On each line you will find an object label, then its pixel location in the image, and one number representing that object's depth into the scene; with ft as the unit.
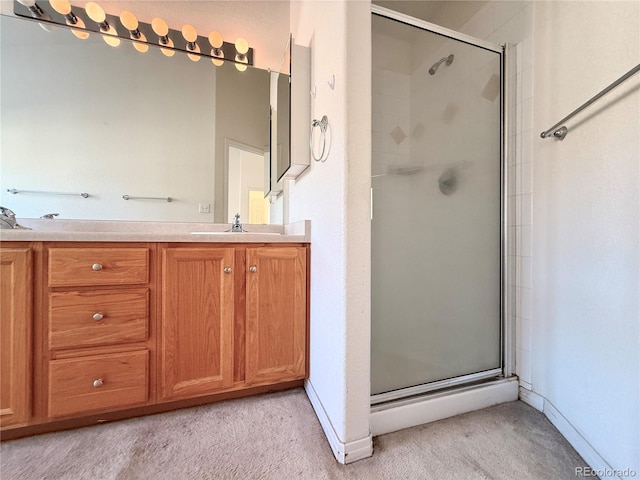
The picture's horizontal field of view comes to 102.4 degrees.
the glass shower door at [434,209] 3.89
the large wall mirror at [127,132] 4.62
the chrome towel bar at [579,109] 2.57
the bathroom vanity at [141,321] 3.33
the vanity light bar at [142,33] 4.84
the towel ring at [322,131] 3.64
